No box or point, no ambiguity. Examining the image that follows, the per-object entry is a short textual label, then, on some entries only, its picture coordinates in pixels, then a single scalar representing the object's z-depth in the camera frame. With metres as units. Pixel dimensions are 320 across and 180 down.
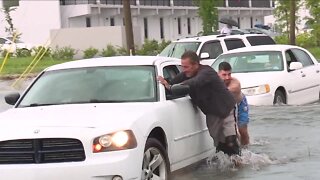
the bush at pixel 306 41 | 43.00
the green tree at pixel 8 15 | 46.57
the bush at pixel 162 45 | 41.20
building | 55.06
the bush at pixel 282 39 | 42.67
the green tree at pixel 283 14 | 46.68
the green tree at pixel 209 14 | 43.56
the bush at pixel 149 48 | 39.28
